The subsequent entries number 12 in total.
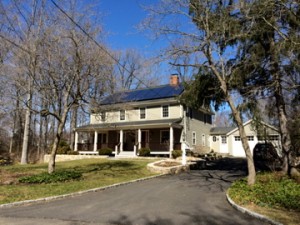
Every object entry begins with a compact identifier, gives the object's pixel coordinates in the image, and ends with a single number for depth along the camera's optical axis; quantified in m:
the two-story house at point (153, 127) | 27.19
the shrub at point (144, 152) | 25.72
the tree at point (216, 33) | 11.39
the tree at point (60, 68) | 13.01
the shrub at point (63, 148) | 29.52
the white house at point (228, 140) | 32.88
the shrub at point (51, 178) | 11.68
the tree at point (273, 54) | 10.99
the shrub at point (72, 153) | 28.86
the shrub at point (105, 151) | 27.88
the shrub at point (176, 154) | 24.53
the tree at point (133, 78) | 42.72
